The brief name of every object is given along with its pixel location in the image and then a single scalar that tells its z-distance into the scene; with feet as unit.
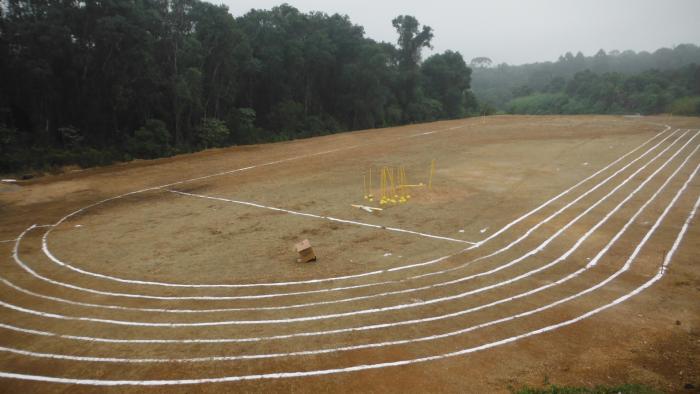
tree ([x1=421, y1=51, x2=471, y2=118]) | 222.48
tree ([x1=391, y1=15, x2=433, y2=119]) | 198.90
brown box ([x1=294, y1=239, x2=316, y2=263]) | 42.32
